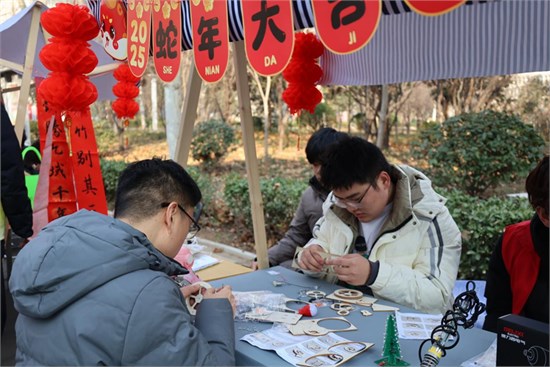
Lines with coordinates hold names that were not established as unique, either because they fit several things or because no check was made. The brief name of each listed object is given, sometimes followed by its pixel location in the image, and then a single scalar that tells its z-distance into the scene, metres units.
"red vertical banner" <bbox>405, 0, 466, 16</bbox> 1.13
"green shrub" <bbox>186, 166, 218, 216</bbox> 7.02
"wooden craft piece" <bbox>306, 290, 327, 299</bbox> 2.06
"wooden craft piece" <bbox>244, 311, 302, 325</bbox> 1.76
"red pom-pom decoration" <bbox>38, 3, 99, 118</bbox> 2.52
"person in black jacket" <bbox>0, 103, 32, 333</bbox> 2.92
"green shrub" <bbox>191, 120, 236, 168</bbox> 10.33
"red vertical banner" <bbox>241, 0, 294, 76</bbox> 1.50
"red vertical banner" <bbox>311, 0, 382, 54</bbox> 1.23
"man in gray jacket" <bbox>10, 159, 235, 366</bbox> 1.16
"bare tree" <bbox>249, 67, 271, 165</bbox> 10.15
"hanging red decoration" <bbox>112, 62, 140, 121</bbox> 4.03
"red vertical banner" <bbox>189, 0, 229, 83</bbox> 1.88
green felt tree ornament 1.44
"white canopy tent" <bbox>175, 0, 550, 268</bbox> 2.38
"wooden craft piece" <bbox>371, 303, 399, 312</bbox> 1.88
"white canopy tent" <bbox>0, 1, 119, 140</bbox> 3.29
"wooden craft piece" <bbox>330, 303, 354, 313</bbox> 1.89
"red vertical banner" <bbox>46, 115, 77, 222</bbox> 3.58
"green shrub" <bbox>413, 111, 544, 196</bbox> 5.78
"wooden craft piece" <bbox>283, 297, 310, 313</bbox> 1.93
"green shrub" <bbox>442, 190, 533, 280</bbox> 3.75
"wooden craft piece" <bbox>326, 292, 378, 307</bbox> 1.95
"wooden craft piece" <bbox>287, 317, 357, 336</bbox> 1.64
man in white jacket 1.95
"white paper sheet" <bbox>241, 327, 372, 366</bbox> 1.47
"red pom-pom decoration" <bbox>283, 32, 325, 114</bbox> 3.36
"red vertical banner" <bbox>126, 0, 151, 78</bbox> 2.31
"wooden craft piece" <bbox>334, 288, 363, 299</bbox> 2.03
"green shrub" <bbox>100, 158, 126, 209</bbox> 8.73
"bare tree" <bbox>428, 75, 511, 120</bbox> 9.70
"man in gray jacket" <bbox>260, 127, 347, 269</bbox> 2.86
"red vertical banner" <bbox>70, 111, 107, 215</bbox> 3.66
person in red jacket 1.77
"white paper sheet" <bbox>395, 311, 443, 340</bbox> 1.64
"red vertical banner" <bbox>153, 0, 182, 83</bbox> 2.16
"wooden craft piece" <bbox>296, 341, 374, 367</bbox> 1.42
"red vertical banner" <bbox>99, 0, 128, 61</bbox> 2.50
